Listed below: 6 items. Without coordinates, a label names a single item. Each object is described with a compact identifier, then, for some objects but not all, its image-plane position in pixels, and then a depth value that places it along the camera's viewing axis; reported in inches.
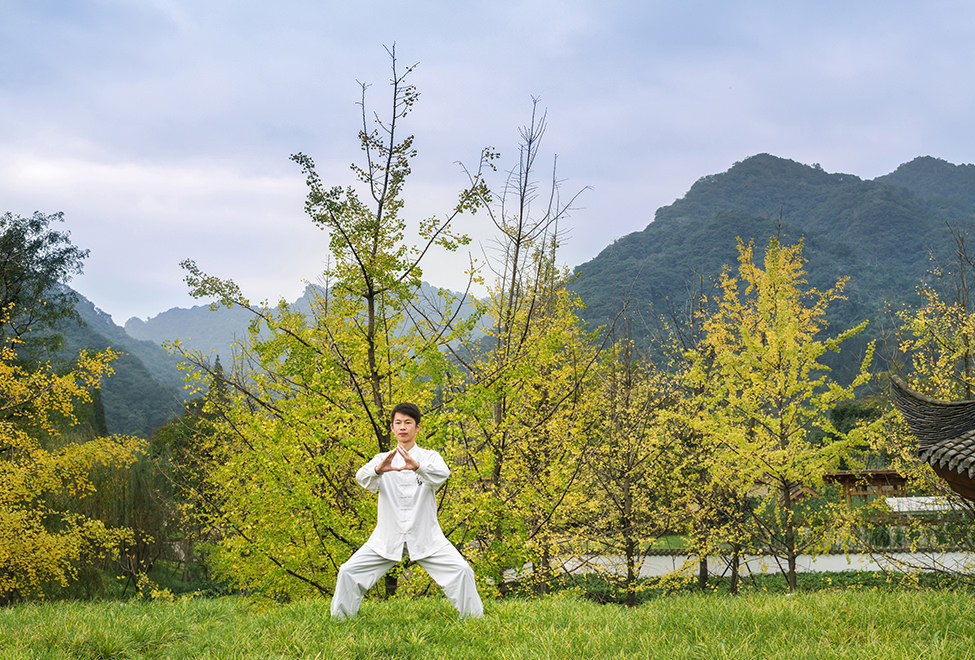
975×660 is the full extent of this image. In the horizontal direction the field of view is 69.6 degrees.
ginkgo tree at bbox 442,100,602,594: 289.4
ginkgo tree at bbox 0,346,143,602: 436.8
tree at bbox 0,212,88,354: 810.2
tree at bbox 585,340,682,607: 480.7
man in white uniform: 203.5
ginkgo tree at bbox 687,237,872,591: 414.0
